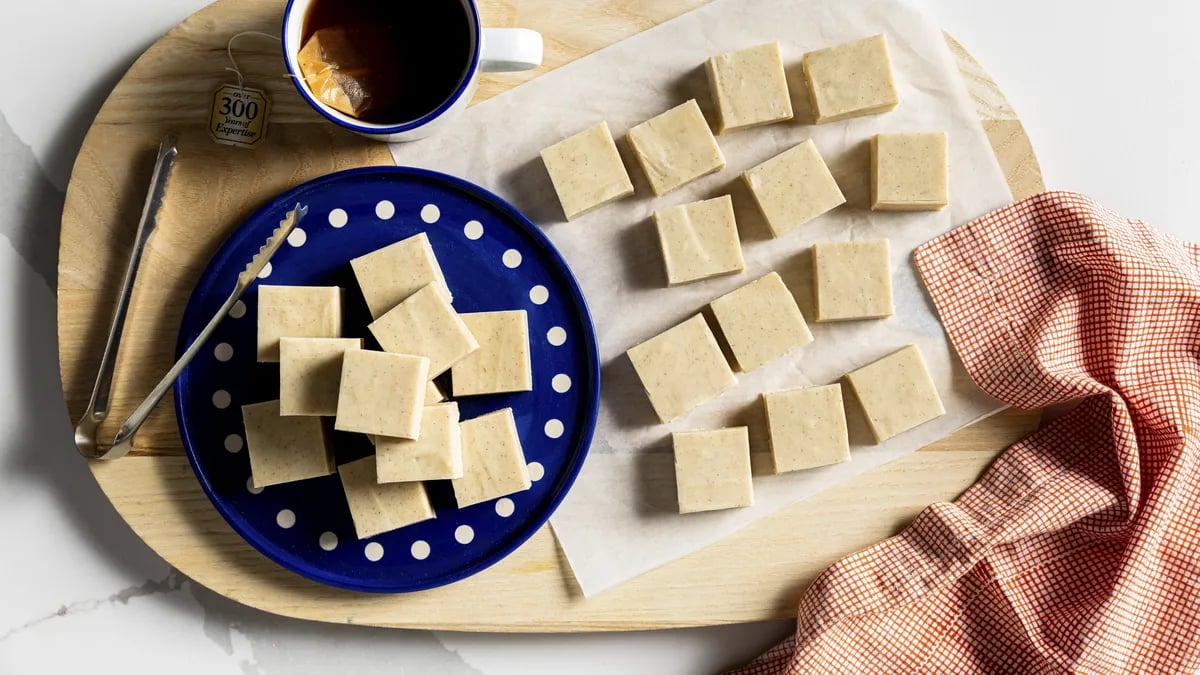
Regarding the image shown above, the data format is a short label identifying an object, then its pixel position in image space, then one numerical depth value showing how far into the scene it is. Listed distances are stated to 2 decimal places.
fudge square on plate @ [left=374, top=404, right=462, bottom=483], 0.96
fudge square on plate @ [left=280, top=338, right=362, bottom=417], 0.96
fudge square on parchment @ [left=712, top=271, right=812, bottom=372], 1.01
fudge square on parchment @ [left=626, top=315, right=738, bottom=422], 1.01
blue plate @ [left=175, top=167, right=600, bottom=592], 0.99
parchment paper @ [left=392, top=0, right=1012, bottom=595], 1.02
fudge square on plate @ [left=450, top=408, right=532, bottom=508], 0.99
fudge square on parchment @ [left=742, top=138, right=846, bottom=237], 1.01
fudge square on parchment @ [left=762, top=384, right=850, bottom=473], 1.01
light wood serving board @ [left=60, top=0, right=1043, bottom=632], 1.00
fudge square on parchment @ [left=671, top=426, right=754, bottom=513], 1.01
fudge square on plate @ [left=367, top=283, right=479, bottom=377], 0.97
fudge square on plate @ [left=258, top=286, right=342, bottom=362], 0.97
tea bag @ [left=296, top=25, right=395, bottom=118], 0.96
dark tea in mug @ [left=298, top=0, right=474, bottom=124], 0.96
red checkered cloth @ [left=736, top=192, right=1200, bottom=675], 1.01
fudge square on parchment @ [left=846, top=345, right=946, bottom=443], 1.01
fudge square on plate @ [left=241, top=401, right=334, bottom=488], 0.98
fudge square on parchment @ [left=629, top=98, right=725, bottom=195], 1.01
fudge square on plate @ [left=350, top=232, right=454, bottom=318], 0.98
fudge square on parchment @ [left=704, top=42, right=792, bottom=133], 1.01
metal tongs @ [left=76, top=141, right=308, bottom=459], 0.96
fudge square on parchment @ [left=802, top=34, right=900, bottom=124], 1.01
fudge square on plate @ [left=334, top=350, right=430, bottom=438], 0.95
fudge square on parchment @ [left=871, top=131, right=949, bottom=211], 1.01
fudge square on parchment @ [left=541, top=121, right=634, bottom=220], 1.00
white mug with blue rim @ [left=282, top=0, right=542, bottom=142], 0.94
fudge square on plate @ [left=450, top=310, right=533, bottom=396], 0.99
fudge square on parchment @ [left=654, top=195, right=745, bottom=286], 1.01
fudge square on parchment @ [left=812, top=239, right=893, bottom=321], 1.01
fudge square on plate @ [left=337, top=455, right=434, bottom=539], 0.98
